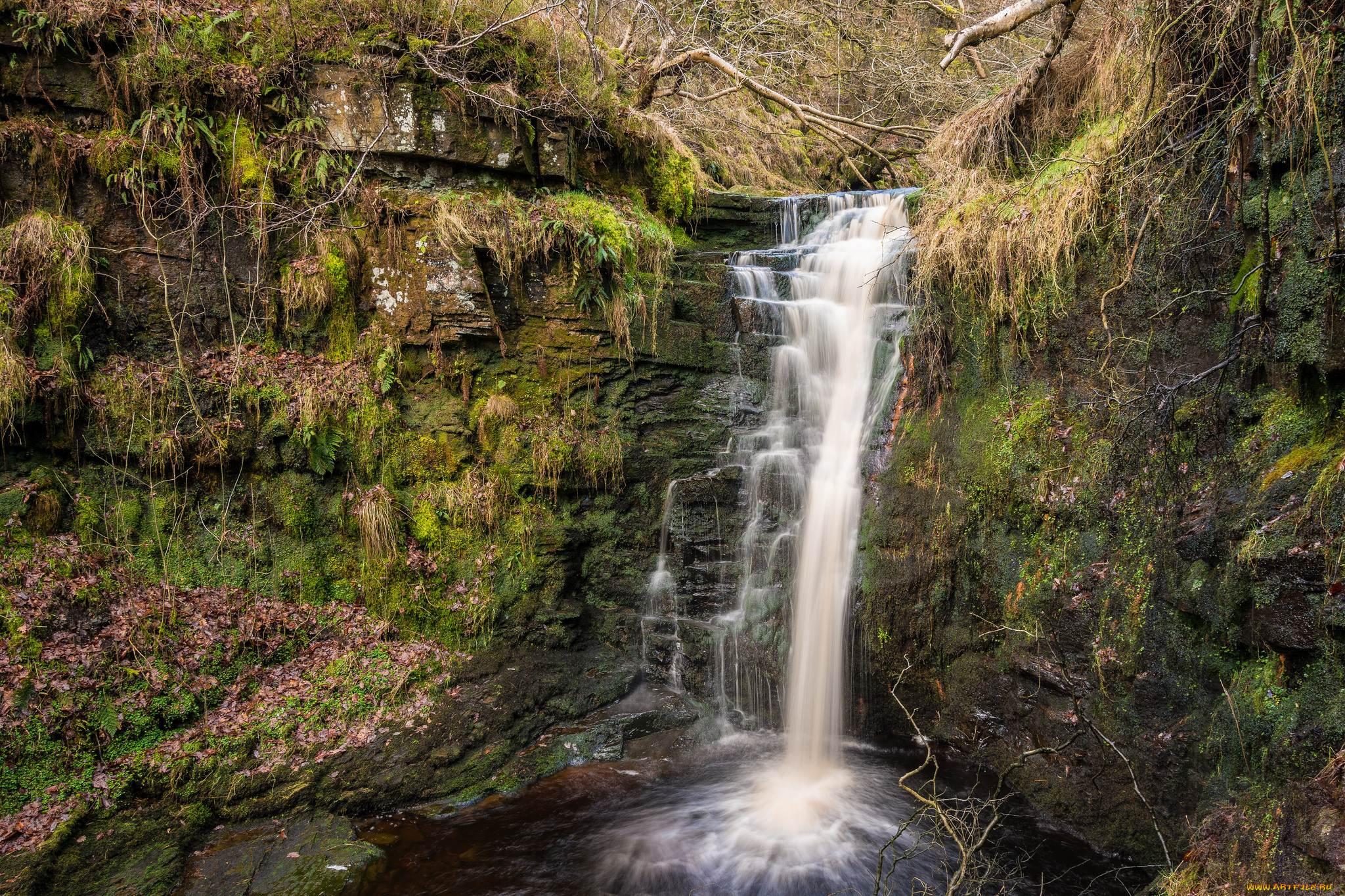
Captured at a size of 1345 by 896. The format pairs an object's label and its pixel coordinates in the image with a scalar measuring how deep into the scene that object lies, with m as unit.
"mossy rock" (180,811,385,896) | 4.01
